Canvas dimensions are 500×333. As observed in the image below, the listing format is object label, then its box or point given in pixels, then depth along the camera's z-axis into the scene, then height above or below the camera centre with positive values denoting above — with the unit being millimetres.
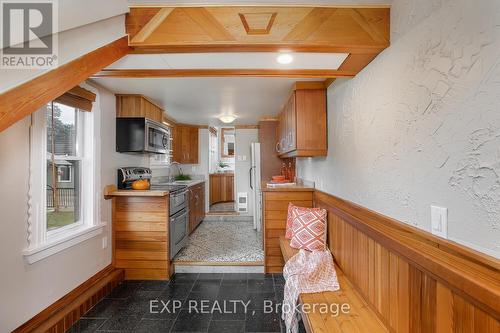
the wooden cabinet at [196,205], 4434 -696
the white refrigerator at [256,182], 4695 -254
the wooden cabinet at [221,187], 7145 -540
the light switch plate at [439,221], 1097 -234
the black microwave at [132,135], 3174 +419
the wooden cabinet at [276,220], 3193 -641
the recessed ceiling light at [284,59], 1970 +858
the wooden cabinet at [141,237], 3037 -805
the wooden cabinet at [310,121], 2887 +538
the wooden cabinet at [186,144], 5641 +561
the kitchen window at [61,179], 1965 -91
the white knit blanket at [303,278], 1832 -856
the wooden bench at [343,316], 1458 -899
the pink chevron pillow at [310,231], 2562 -636
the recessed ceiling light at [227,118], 4602 +913
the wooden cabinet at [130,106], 3229 +796
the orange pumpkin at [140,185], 3205 -201
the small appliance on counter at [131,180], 3202 -142
